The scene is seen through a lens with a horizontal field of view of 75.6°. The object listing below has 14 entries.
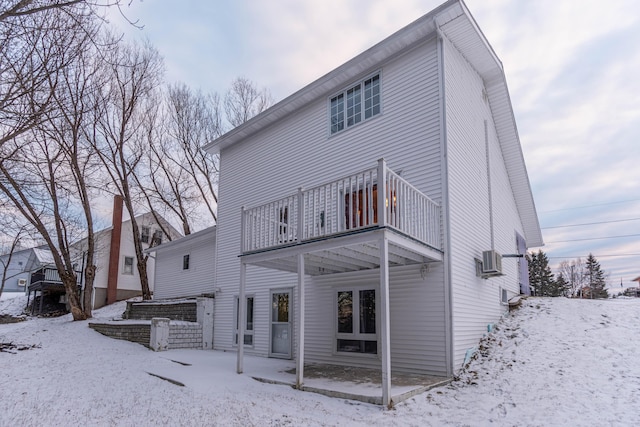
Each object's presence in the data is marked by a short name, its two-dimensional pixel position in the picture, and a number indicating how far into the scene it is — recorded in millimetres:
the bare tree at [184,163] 24484
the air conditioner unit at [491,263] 9523
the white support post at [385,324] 5934
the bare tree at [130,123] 19500
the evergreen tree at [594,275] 44938
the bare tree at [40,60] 5004
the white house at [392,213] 7836
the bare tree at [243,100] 26688
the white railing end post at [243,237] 9055
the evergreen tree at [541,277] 37094
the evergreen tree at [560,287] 37656
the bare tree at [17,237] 13039
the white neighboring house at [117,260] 23781
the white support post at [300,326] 7229
